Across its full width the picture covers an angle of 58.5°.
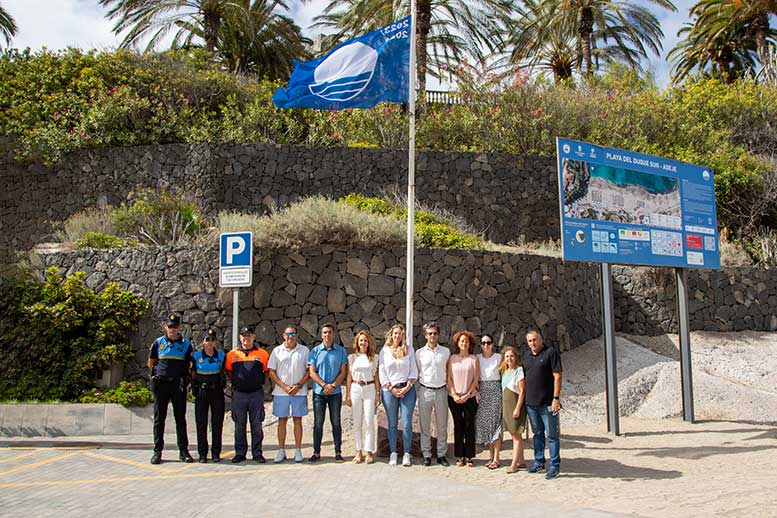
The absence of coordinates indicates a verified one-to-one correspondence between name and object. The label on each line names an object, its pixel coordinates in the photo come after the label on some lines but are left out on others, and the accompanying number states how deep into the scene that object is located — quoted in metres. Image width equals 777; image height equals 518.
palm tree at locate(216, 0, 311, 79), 27.45
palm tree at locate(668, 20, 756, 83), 31.11
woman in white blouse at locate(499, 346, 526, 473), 8.65
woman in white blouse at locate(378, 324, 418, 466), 9.05
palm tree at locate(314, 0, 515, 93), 23.25
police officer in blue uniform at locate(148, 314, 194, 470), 9.02
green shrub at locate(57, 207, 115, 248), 15.74
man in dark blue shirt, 8.41
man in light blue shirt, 9.25
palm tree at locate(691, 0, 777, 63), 28.24
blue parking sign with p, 10.31
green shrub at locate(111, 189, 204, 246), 14.86
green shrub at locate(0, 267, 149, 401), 12.05
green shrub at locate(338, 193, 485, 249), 14.55
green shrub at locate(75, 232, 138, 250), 14.24
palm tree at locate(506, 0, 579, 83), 29.24
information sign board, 11.26
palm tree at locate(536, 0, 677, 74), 27.89
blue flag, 11.34
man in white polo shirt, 9.27
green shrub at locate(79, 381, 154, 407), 11.64
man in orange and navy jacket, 9.19
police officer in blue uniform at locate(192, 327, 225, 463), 9.12
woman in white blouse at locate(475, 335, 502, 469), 8.94
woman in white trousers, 9.13
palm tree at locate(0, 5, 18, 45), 29.67
